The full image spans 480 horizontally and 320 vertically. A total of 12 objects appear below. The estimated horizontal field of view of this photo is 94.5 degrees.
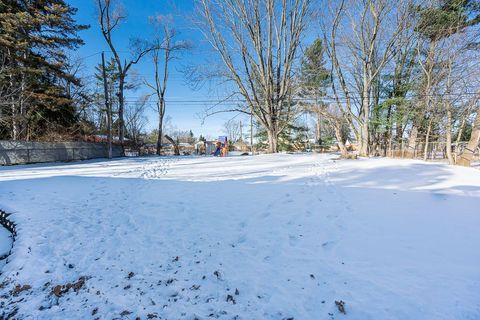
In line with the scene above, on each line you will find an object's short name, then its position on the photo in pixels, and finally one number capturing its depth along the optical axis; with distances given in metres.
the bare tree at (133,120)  31.68
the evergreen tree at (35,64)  11.60
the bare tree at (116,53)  16.62
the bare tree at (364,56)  14.02
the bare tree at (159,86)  21.53
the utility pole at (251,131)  26.62
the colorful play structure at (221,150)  18.77
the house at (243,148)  34.95
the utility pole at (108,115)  15.22
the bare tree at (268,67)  15.23
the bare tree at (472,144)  10.78
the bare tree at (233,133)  54.58
